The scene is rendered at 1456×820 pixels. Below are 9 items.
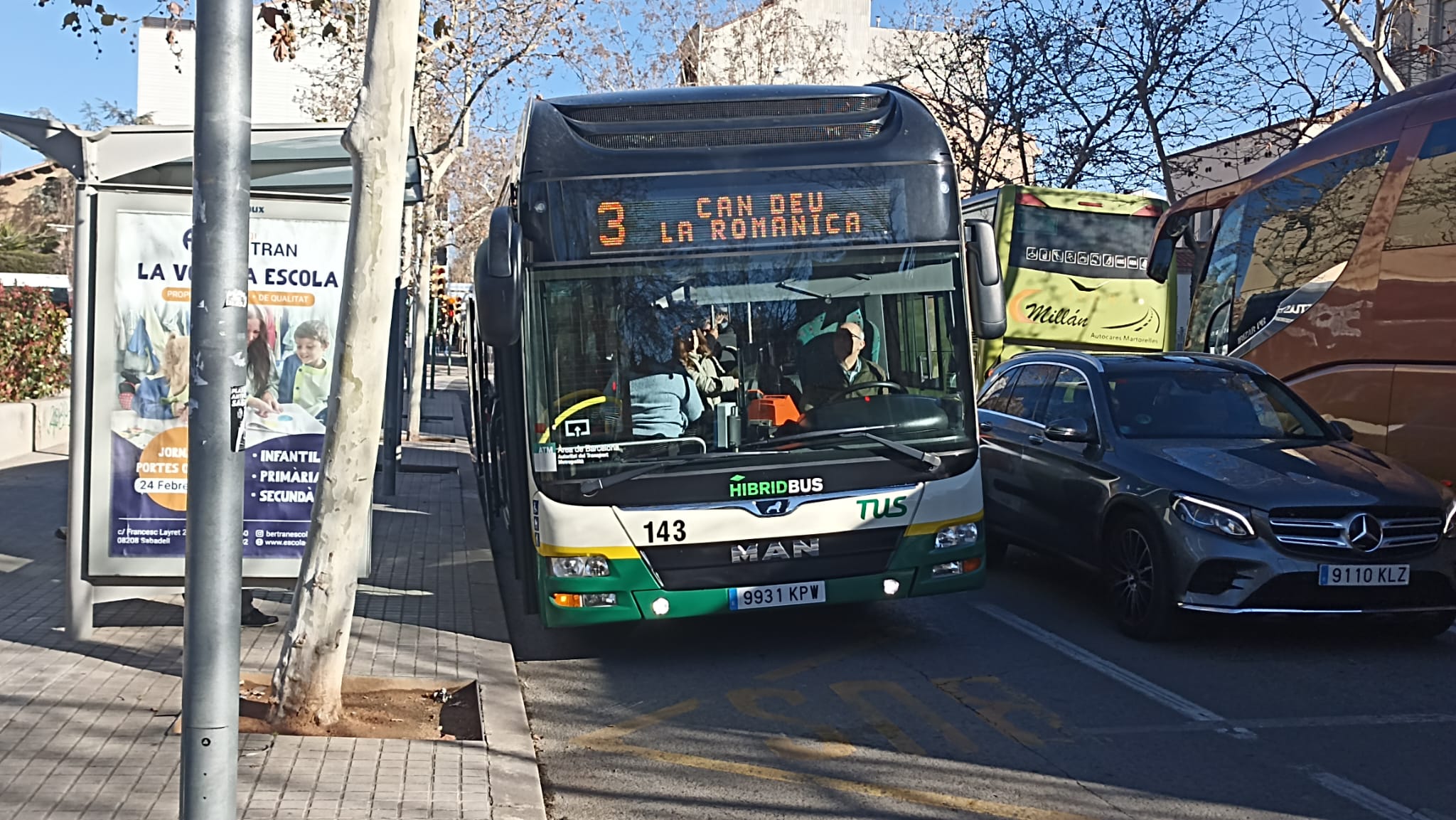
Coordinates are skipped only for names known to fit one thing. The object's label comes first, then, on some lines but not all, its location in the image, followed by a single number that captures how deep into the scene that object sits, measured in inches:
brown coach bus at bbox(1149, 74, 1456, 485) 394.3
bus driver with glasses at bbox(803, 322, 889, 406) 308.3
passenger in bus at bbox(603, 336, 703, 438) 302.2
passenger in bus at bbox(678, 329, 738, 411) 303.6
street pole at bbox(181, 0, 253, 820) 149.9
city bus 300.2
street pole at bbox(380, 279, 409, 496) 525.3
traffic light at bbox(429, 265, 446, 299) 1299.2
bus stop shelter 290.2
